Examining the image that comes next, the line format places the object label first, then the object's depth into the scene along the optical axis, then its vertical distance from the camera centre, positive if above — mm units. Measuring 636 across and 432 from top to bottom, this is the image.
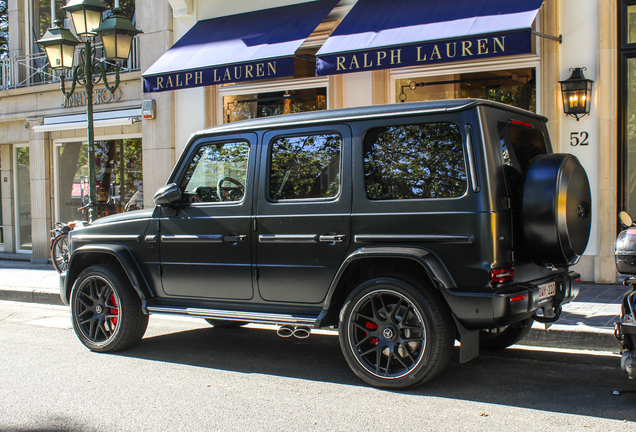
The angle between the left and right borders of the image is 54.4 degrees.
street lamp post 9492 +2550
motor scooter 3920 -718
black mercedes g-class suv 4113 -260
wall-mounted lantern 8500 +1398
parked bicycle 11547 -874
